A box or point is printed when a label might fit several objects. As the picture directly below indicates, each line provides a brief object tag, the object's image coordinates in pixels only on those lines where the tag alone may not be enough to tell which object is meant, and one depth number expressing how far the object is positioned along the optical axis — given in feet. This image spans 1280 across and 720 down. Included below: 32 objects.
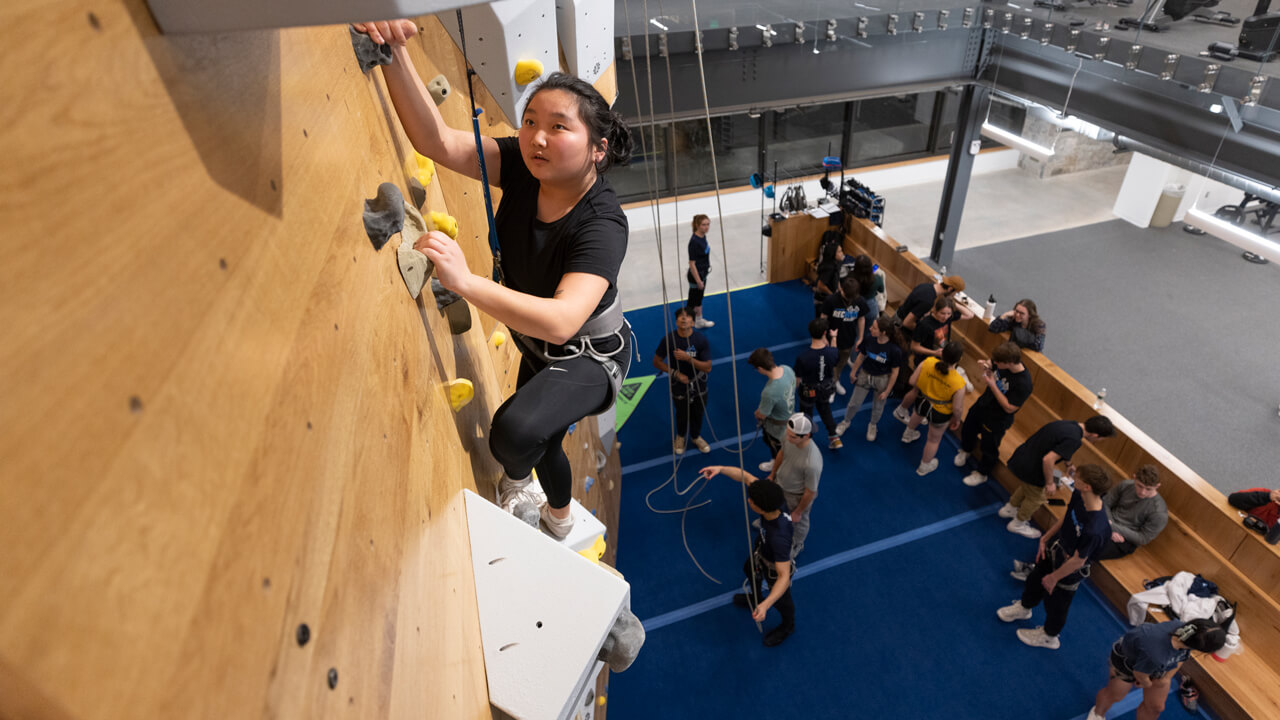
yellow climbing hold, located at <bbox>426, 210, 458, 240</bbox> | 5.34
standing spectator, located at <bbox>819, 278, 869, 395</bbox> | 20.27
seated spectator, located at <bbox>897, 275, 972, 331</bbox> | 19.81
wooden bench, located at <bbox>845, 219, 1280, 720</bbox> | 13.20
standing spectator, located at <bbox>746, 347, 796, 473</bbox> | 16.49
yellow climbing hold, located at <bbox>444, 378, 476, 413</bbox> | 5.72
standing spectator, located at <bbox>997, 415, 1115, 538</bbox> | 15.33
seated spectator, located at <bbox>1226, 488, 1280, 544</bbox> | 13.39
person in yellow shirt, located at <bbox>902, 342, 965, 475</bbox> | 17.67
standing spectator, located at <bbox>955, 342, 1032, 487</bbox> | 16.72
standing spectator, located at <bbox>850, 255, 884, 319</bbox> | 21.03
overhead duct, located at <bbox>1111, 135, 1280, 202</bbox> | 18.09
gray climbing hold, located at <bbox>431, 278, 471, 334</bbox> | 5.57
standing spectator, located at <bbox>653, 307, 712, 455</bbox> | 18.79
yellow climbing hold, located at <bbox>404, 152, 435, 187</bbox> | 5.39
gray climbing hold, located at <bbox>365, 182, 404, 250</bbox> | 4.15
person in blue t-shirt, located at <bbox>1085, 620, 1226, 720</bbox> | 11.35
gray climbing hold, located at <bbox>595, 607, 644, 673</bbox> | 5.84
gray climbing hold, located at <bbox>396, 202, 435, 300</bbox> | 4.62
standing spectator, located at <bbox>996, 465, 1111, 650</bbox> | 12.84
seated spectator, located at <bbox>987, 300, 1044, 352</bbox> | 18.78
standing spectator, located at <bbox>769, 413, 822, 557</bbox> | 14.49
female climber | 4.72
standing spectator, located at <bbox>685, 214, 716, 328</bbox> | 24.16
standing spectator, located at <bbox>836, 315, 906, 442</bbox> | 19.25
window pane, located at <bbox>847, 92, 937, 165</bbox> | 36.45
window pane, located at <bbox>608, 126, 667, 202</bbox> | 34.14
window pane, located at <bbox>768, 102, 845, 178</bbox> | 35.04
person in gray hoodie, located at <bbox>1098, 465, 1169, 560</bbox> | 14.75
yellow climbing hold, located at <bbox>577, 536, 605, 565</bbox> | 7.72
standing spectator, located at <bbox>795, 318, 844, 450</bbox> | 18.52
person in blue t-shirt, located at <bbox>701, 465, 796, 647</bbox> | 12.60
